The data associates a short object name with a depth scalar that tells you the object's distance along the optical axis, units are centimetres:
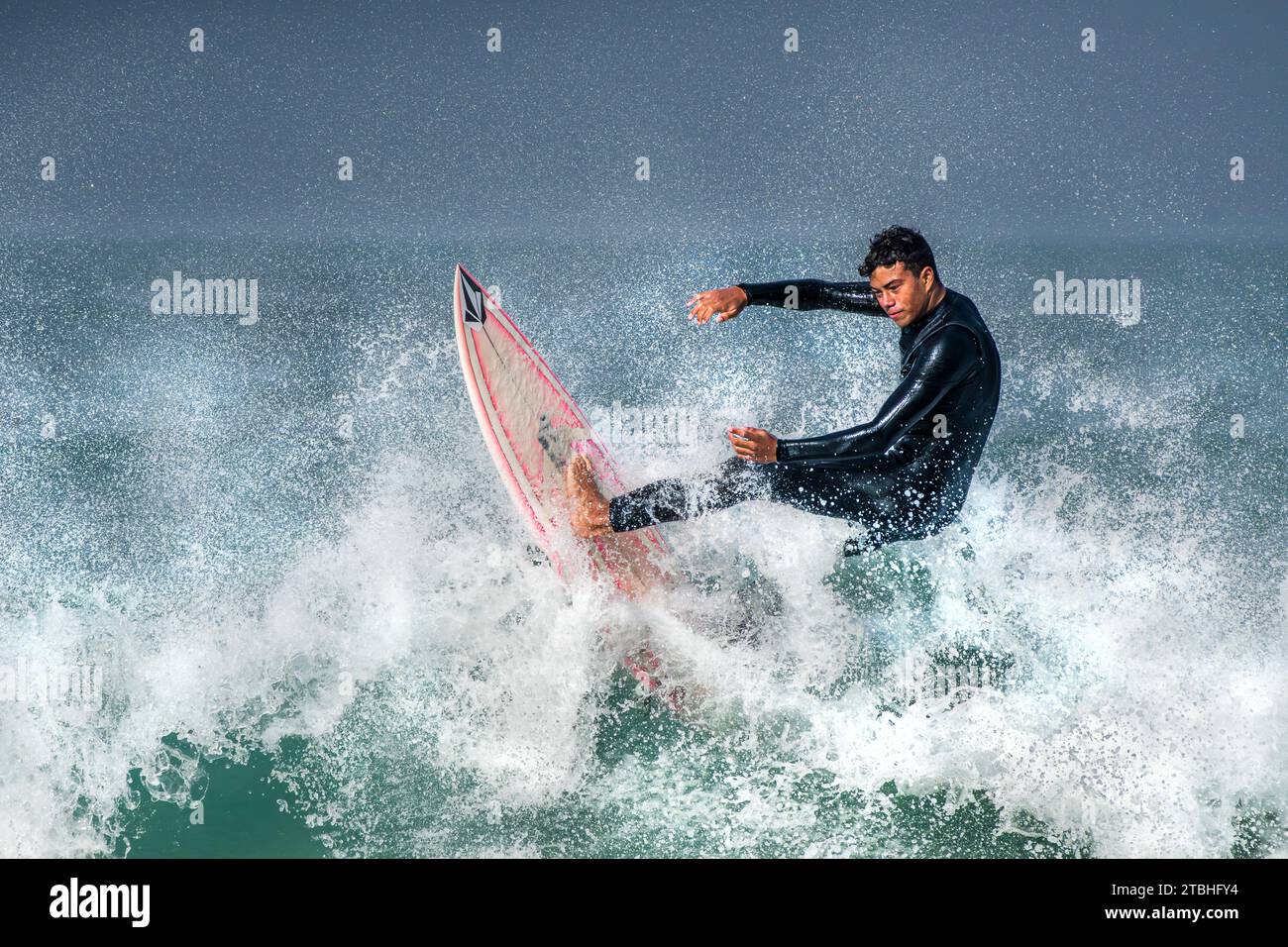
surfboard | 1015
